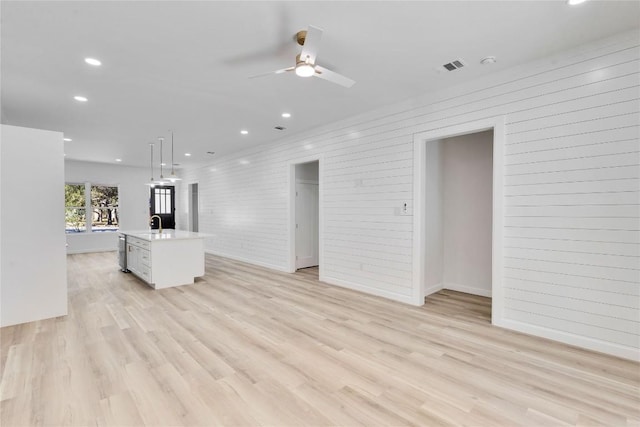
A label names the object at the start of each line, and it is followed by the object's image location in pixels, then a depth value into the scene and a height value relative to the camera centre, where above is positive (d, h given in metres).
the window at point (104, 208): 9.62 +0.01
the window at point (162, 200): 11.09 +0.31
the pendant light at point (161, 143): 6.38 +1.48
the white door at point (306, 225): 6.77 -0.37
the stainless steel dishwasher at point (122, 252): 6.50 -0.96
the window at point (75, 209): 9.17 -0.02
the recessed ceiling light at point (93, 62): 3.07 +1.52
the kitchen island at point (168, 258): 5.06 -0.88
